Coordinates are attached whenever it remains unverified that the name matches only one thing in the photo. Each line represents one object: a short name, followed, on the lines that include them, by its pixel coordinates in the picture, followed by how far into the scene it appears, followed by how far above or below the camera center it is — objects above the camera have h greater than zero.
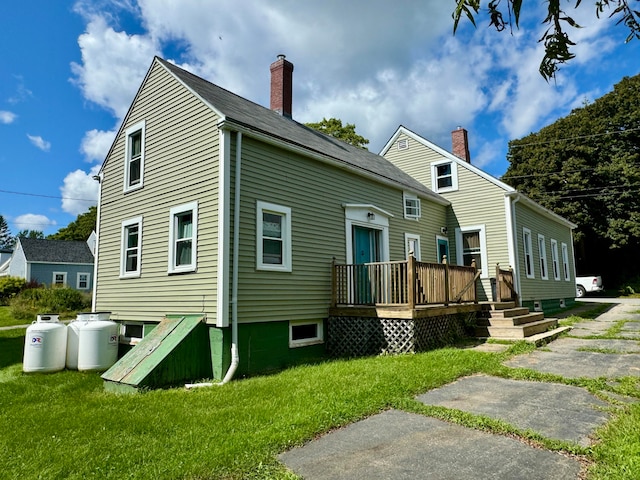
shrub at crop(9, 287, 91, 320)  20.20 -0.45
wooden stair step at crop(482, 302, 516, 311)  11.20 -0.48
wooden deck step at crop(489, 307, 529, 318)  10.92 -0.67
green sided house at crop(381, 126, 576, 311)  14.20 +2.46
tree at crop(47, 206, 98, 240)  55.96 +9.15
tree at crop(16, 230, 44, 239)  89.81 +13.42
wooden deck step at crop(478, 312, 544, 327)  10.52 -0.86
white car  28.38 +0.12
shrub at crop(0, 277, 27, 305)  27.02 +0.48
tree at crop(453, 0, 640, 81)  2.10 +1.43
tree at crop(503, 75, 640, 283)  28.67 +8.02
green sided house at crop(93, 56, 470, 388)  7.68 +1.29
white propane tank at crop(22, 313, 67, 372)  8.34 -1.08
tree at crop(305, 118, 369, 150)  29.23 +11.37
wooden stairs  10.05 -0.96
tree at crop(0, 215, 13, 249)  92.14 +12.90
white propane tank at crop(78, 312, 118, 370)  8.59 -1.08
